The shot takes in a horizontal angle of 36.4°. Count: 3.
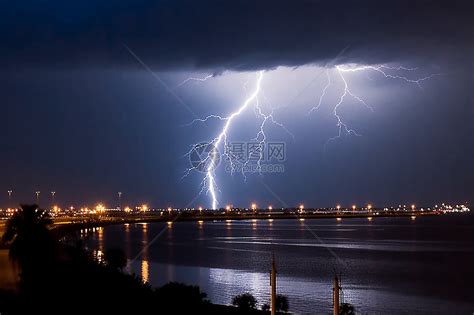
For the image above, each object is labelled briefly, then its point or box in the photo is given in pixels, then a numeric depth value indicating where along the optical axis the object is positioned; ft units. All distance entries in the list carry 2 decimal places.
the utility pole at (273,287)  49.03
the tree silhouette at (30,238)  86.33
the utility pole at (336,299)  45.82
